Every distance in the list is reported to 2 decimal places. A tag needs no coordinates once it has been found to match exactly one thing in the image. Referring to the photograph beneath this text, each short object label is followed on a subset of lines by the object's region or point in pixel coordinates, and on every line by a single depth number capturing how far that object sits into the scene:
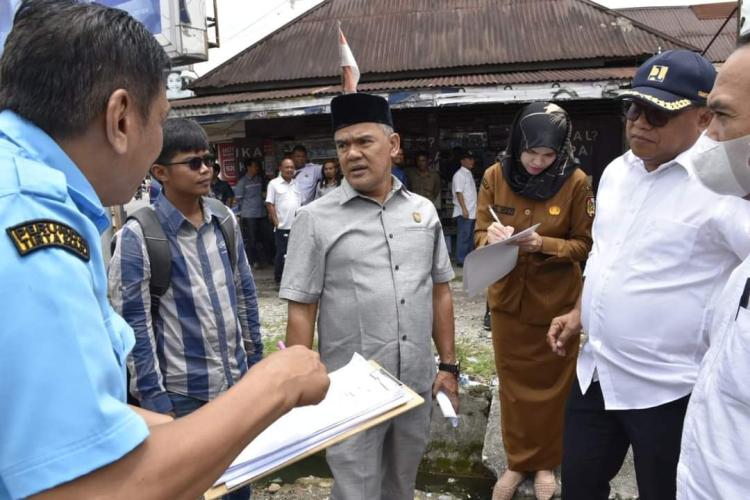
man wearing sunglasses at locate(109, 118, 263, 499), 2.10
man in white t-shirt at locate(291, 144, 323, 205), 8.06
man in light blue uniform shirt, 0.65
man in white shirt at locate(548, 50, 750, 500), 1.78
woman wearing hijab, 2.70
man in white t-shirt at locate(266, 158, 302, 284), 7.87
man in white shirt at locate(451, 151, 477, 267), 8.49
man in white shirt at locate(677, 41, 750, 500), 1.22
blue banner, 6.54
